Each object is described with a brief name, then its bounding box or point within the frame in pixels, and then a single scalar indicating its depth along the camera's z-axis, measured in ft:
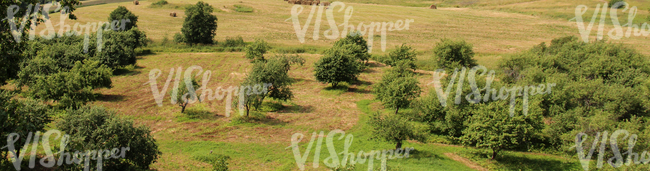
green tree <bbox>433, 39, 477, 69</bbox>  192.13
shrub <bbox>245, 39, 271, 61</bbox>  206.80
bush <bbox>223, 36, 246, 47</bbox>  248.56
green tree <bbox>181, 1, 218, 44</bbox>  241.76
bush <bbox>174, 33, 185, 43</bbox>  246.47
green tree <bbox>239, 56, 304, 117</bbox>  134.31
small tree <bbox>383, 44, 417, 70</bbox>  193.06
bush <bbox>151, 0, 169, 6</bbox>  355.36
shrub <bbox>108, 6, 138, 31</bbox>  252.21
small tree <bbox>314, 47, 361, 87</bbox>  170.60
